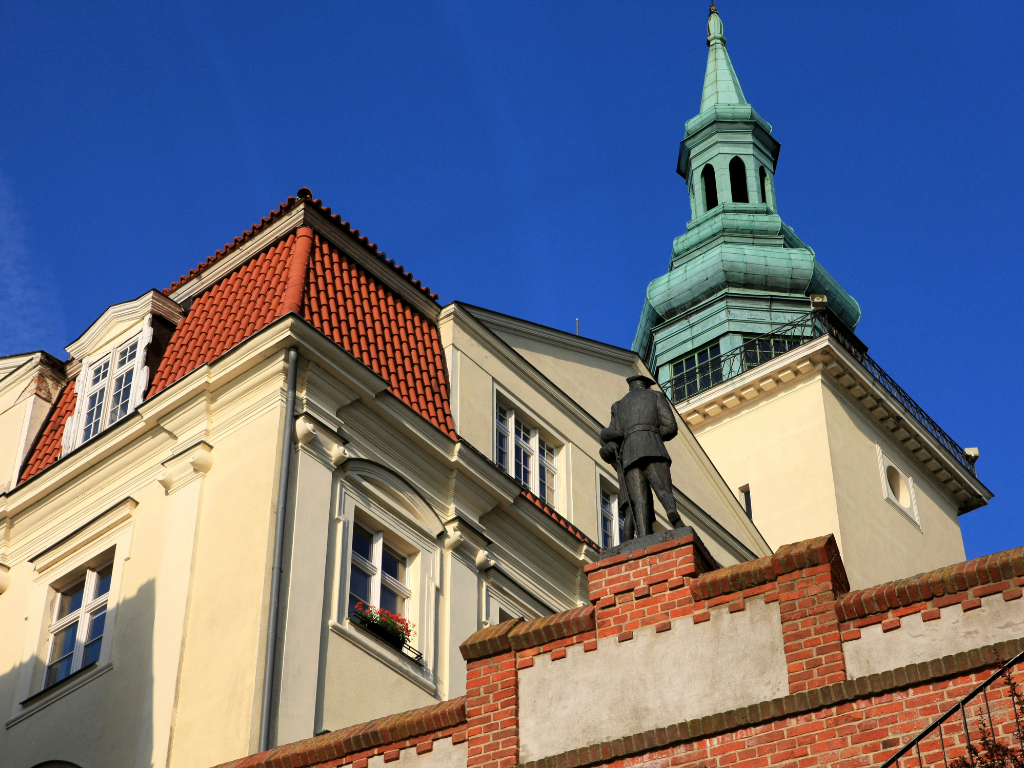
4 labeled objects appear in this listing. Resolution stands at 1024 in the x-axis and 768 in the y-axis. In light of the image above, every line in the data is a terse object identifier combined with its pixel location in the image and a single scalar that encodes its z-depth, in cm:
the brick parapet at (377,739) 1272
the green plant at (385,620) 1866
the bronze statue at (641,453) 1367
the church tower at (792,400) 3497
